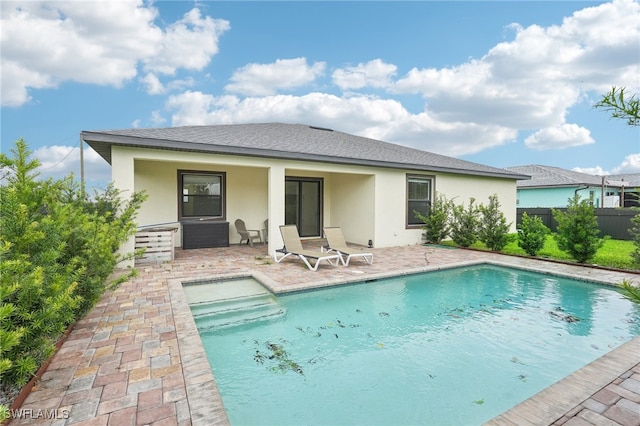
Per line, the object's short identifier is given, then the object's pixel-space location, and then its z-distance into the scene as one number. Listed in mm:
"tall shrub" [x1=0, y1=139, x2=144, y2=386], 2498
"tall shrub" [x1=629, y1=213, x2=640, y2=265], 6793
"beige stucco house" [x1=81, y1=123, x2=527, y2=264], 8039
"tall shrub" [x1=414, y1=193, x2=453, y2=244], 11764
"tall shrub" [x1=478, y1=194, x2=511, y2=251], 10281
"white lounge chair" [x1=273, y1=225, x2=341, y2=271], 7688
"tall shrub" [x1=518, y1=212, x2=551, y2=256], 9102
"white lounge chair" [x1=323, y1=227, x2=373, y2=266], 8106
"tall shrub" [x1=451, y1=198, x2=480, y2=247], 11008
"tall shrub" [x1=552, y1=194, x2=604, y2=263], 7902
